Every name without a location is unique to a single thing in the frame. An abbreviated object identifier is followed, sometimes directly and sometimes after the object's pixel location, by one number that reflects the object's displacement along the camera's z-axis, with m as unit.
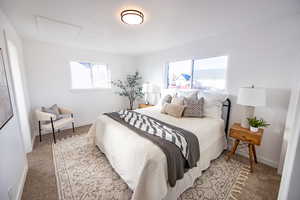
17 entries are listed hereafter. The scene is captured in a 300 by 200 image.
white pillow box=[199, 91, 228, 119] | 2.36
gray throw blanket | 1.31
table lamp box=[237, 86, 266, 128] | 1.80
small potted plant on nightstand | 1.91
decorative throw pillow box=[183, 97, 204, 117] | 2.35
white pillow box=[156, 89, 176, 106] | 3.06
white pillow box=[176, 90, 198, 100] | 2.57
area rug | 1.53
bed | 1.23
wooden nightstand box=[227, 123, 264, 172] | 1.86
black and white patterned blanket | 1.47
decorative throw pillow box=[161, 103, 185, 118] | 2.38
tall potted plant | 4.46
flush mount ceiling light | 1.61
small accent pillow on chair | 2.90
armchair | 2.62
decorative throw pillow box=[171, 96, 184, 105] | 2.54
